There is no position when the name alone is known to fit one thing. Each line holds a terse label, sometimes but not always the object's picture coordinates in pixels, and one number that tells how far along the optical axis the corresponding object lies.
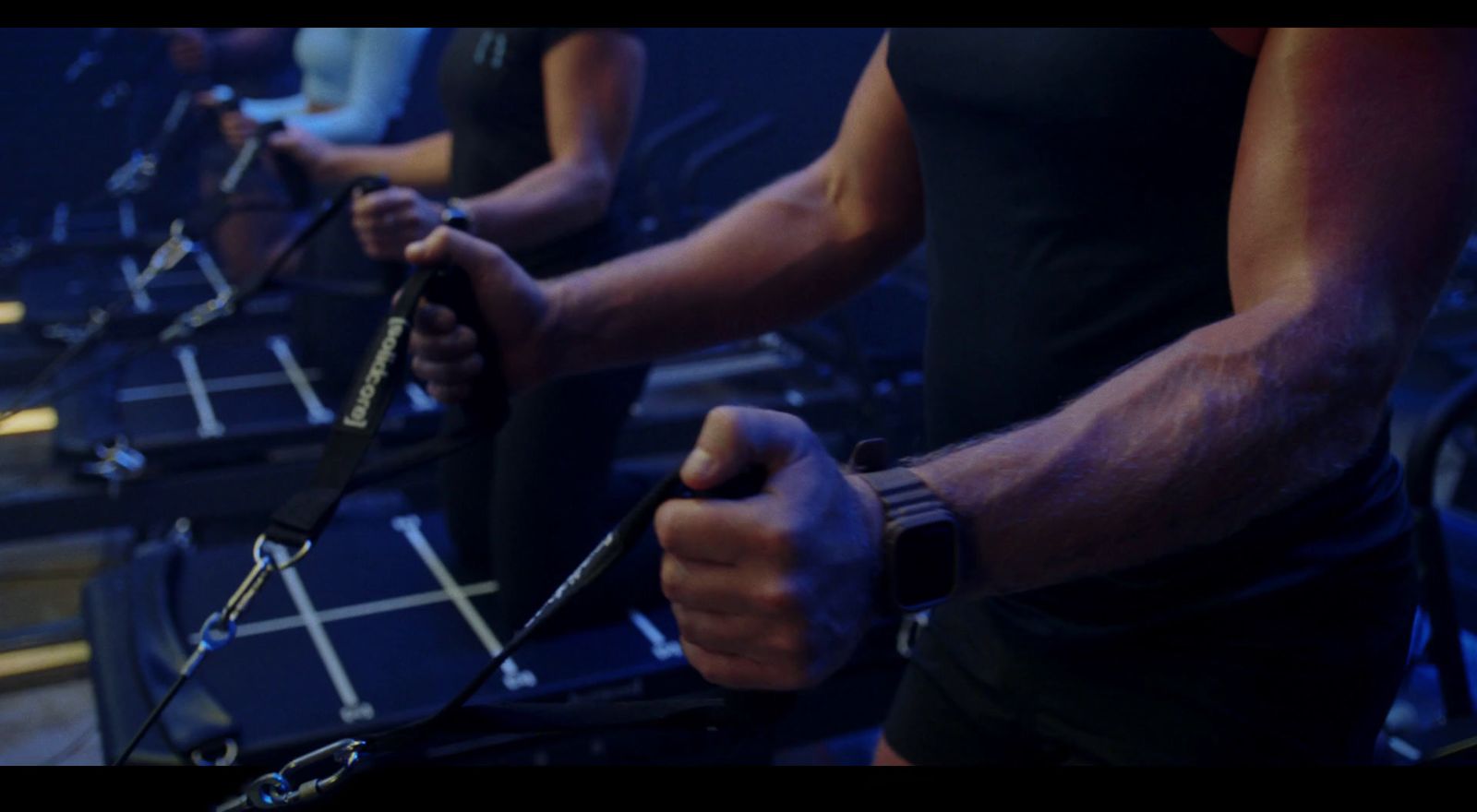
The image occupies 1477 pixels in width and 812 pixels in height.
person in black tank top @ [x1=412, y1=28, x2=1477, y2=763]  0.87
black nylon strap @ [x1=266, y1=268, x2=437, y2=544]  1.29
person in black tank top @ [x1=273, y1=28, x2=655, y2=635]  2.63
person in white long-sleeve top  3.88
